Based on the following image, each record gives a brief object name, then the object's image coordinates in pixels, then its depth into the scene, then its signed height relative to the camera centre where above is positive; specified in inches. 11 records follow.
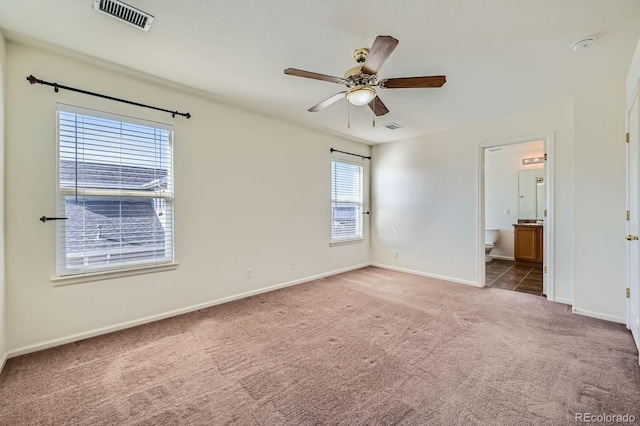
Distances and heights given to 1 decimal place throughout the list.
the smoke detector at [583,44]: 82.5 +52.4
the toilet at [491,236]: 245.0 -22.1
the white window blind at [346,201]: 193.9 +8.1
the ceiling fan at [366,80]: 79.0 +41.5
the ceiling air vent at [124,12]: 69.5 +53.4
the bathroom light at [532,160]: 239.2 +46.2
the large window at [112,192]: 95.1 +7.8
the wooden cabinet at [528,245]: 219.0 -27.3
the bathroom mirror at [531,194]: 240.8 +16.3
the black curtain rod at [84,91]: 88.4 +43.3
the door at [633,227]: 87.0 -5.4
